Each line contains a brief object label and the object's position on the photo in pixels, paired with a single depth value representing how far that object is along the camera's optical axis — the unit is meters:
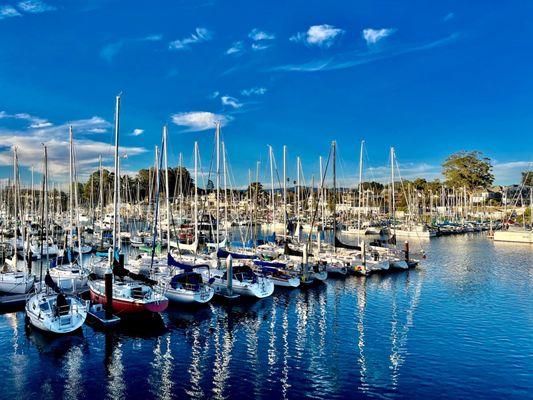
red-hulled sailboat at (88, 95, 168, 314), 30.03
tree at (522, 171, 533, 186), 176.75
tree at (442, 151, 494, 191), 135.50
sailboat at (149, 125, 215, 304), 33.38
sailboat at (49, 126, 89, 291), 37.59
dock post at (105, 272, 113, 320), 28.91
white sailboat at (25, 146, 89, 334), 26.42
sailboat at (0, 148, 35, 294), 35.94
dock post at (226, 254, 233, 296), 36.16
